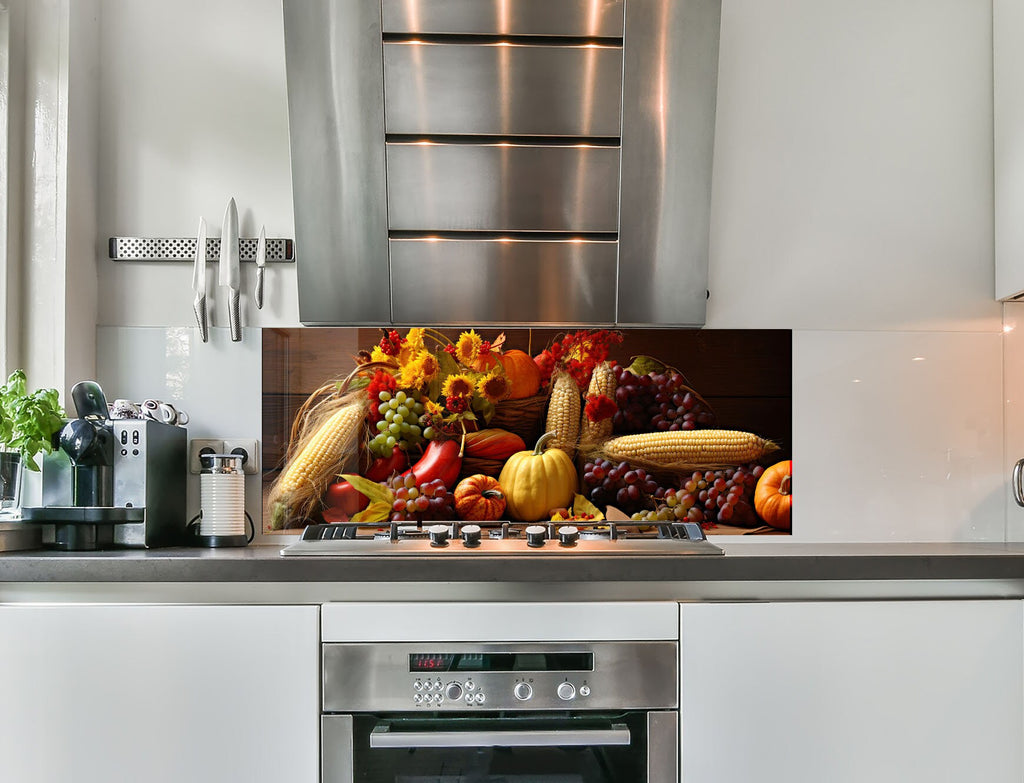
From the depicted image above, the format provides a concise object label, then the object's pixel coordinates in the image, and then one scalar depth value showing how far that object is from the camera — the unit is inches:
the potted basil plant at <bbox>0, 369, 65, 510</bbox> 64.1
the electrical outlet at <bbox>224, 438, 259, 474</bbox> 79.4
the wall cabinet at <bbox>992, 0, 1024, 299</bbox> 75.8
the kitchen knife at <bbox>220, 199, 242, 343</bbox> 77.6
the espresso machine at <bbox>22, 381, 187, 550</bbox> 65.0
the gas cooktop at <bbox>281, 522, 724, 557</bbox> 63.3
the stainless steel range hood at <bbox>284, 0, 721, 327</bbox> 72.6
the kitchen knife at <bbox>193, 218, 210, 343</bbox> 77.7
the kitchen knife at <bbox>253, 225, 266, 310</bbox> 78.1
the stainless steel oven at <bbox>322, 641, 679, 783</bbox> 57.4
